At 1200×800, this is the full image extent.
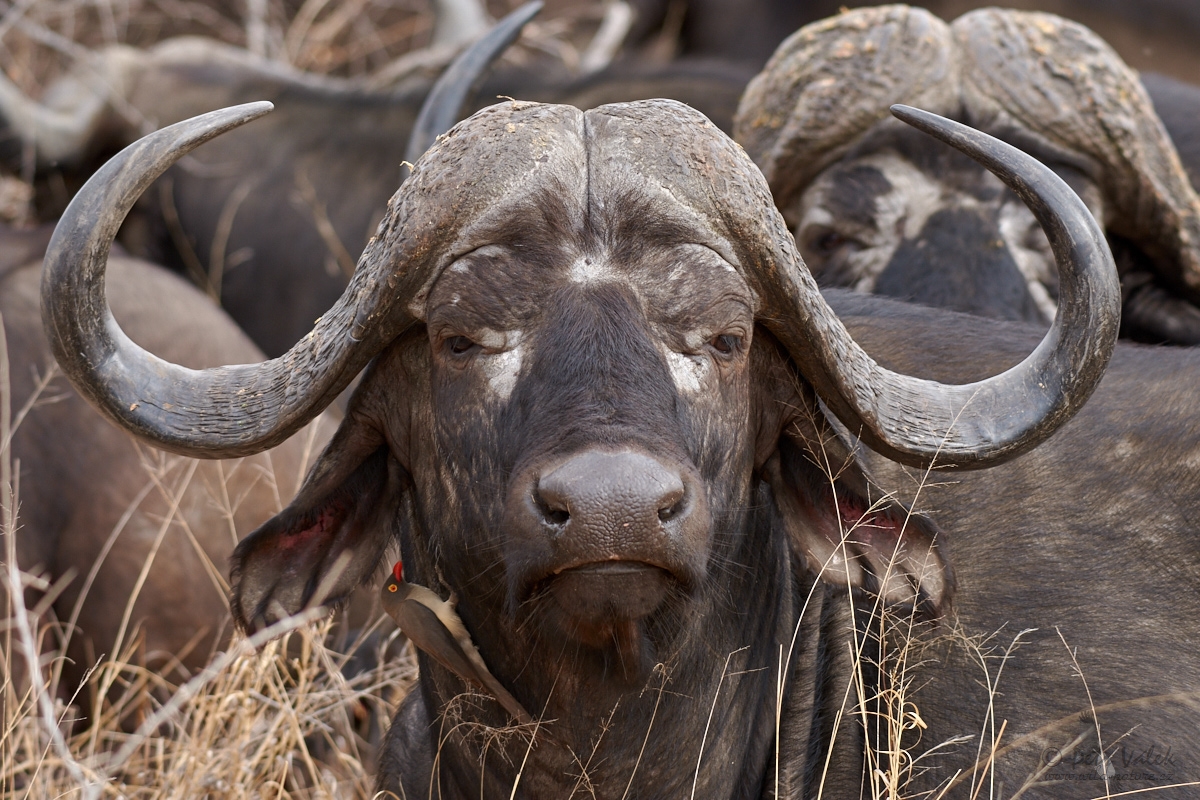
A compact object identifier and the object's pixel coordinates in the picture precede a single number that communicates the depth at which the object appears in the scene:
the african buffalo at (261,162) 14.94
